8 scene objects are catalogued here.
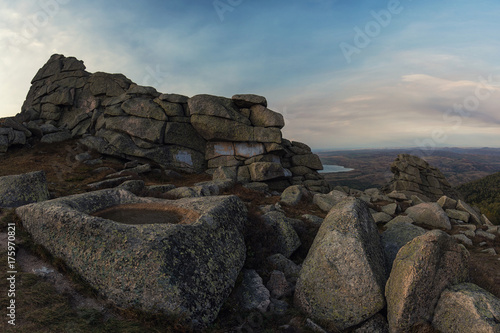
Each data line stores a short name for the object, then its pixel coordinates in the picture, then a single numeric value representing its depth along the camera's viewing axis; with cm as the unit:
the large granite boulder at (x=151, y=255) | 689
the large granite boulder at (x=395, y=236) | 1131
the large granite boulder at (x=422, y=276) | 729
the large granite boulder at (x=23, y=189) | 1342
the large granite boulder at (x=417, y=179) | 4700
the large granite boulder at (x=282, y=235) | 1214
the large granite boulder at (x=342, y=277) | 791
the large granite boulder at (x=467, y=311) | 661
